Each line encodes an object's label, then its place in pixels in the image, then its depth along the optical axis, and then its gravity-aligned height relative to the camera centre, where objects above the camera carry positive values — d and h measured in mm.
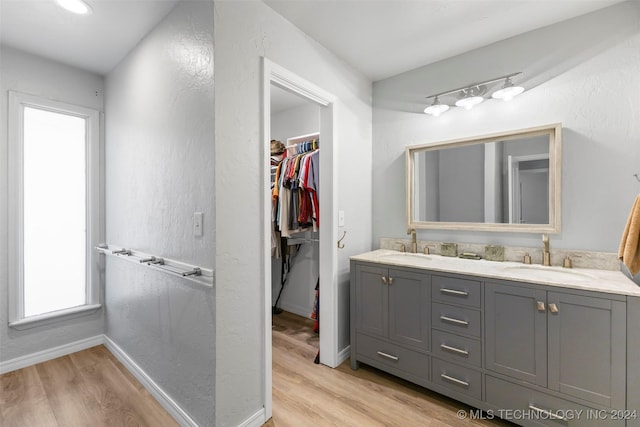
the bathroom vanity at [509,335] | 1339 -701
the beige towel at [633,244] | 1367 -164
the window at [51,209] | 2217 +26
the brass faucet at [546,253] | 1854 -278
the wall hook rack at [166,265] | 1488 -323
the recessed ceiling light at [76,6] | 1625 +1197
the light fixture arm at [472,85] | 1992 +933
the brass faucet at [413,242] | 2404 -267
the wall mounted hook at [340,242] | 2336 -254
